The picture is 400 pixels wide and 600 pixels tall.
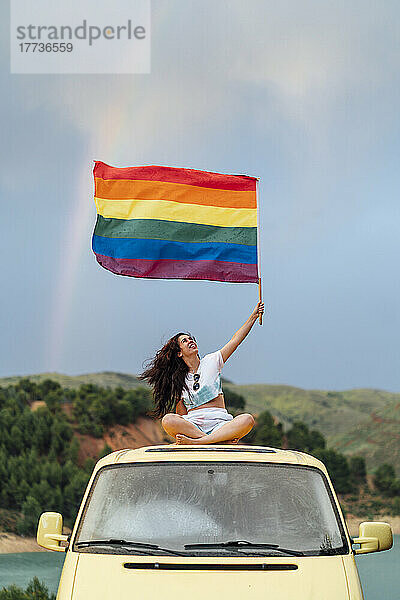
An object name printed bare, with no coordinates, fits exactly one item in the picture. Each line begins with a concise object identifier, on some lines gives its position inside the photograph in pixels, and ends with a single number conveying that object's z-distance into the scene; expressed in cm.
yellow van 384
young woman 620
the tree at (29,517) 2986
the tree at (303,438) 3947
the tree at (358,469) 4028
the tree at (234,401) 4066
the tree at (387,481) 3950
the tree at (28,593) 1154
